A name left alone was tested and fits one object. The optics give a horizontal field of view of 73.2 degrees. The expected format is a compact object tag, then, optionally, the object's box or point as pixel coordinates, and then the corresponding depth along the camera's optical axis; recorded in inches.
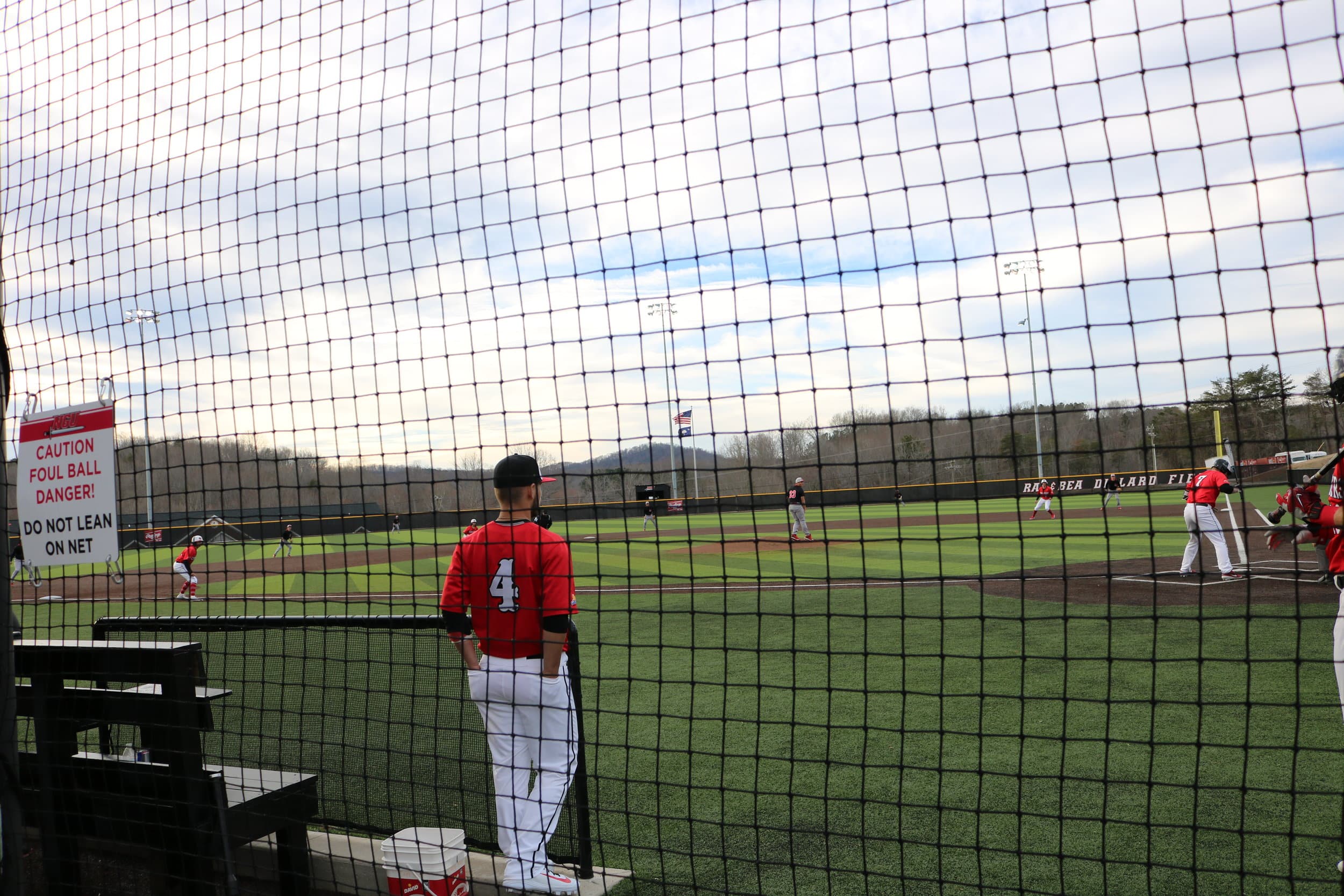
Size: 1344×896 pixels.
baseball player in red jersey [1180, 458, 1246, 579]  390.3
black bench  128.1
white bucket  126.3
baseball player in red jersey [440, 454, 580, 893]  136.0
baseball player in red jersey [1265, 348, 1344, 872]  141.6
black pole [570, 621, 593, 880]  137.0
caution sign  145.0
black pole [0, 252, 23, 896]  127.5
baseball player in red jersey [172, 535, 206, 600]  535.2
